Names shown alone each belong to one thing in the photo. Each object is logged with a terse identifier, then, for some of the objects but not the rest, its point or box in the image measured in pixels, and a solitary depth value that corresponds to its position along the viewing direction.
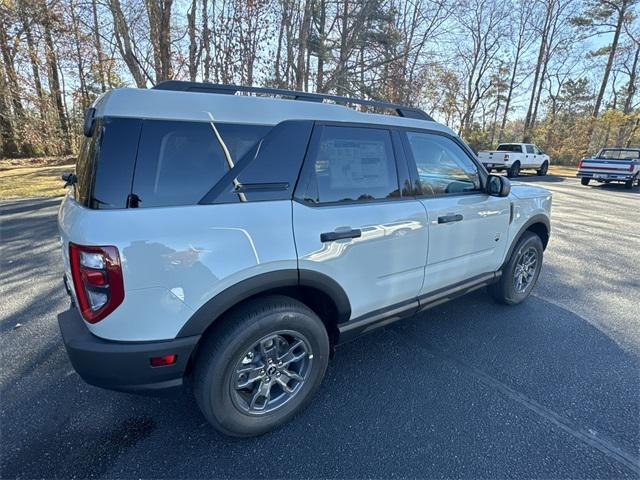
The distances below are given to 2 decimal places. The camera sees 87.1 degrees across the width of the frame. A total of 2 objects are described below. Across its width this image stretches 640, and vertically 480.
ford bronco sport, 1.58
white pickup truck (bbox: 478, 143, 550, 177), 18.78
